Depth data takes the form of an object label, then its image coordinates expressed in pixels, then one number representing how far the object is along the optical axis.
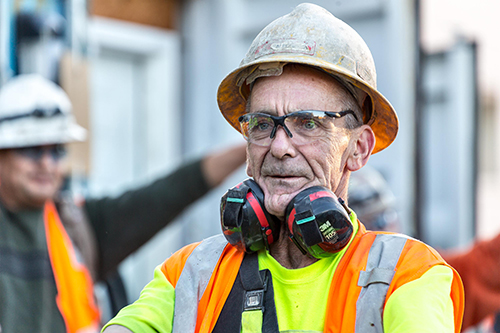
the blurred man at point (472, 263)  7.48
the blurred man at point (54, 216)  7.24
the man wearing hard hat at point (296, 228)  3.52
